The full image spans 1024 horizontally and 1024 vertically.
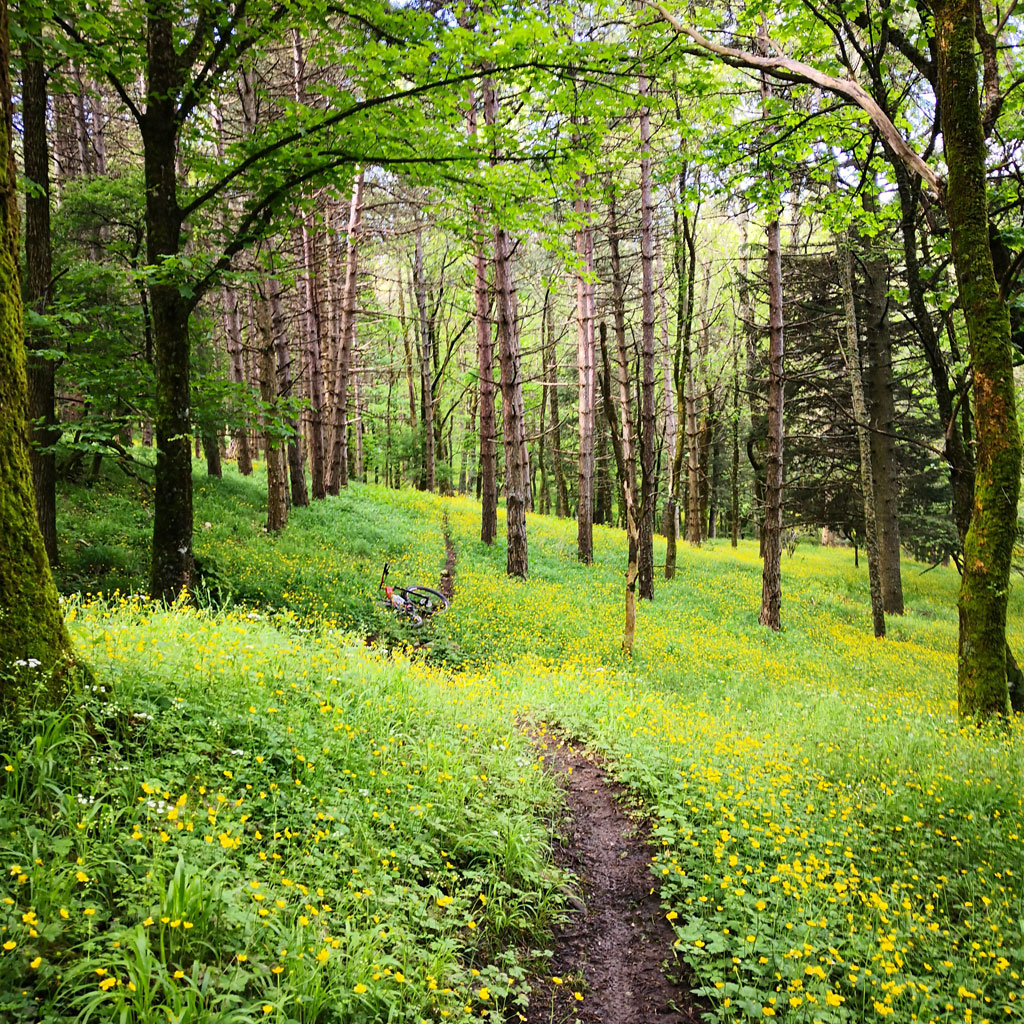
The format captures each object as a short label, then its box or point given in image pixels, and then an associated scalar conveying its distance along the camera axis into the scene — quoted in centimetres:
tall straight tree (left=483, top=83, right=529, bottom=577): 1505
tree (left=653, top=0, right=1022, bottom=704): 629
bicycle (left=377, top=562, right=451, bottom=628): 1099
